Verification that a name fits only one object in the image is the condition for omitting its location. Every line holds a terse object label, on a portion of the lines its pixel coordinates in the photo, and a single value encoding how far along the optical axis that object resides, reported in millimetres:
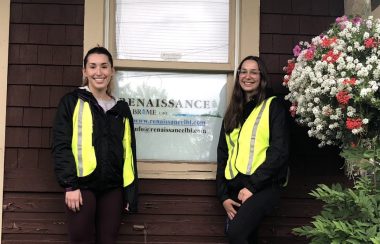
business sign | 3840
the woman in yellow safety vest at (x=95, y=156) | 3033
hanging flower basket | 2859
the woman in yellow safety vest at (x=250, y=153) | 3158
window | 3832
